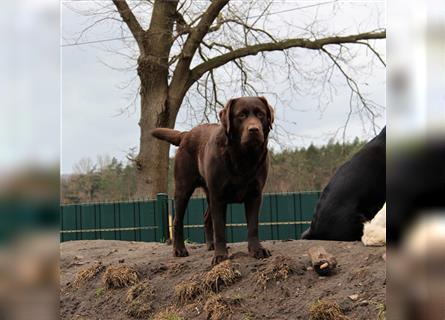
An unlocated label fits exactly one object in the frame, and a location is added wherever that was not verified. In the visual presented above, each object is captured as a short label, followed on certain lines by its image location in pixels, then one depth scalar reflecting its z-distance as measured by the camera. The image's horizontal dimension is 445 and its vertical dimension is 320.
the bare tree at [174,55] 15.20
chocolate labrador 5.29
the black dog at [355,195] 5.58
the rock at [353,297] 4.34
